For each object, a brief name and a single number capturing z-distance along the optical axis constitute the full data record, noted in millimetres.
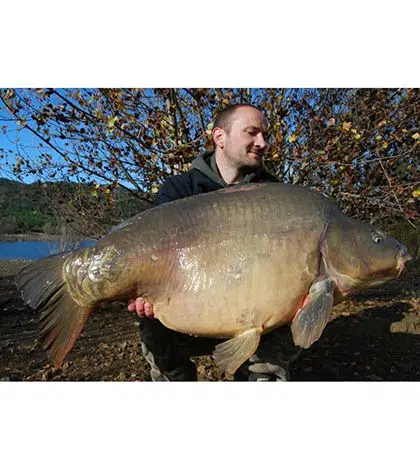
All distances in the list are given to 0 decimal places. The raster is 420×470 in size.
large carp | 1756
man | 2289
